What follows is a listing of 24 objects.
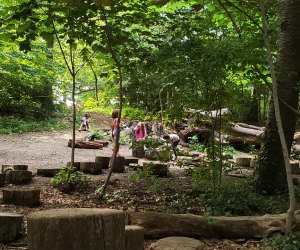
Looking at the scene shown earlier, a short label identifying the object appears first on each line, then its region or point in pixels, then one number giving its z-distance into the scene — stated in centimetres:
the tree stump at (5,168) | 753
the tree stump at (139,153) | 1225
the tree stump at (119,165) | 875
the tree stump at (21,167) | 773
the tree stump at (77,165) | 838
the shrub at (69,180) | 659
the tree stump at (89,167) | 834
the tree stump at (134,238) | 304
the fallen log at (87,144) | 1419
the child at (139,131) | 1183
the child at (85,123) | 2248
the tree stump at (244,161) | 1109
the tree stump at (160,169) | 806
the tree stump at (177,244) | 379
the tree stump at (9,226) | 393
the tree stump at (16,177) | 698
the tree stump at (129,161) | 983
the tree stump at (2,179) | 670
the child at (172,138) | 995
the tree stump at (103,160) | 913
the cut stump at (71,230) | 215
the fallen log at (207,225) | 445
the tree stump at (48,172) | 787
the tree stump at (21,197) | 542
